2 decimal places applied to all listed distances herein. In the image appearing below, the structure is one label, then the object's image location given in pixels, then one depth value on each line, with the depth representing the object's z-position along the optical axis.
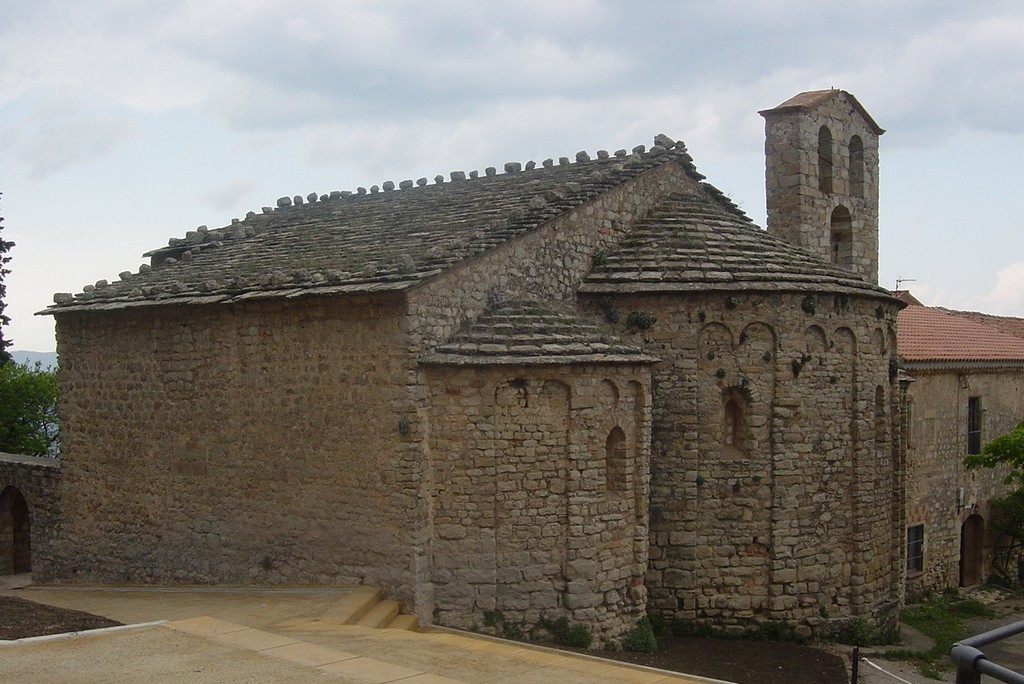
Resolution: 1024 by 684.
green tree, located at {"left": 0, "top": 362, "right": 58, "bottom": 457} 24.30
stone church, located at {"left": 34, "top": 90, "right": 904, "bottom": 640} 10.87
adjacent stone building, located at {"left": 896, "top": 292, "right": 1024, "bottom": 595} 19.30
